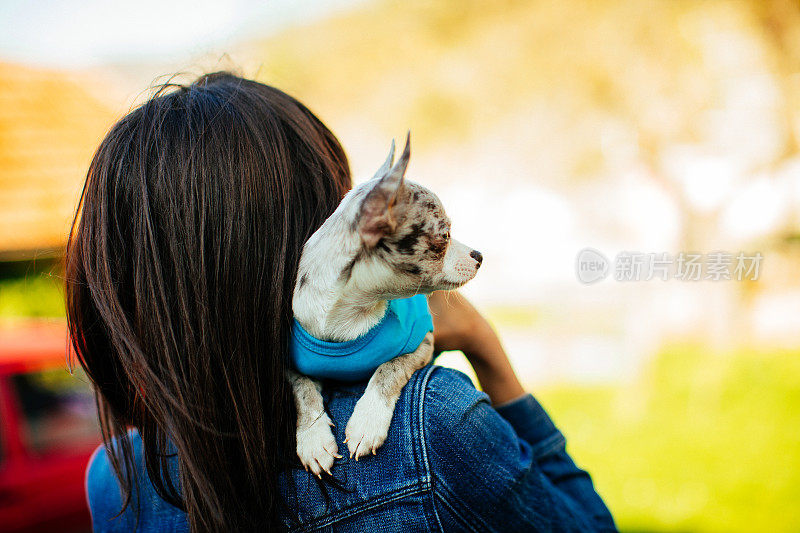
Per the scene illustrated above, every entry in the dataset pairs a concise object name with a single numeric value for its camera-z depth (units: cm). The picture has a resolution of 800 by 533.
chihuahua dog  121
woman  113
